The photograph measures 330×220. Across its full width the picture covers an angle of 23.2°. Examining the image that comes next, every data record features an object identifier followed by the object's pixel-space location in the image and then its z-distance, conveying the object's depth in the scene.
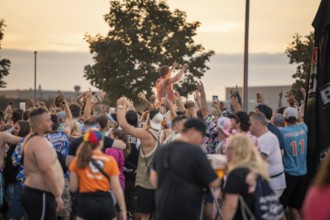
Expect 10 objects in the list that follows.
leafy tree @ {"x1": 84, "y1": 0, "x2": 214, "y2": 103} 49.97
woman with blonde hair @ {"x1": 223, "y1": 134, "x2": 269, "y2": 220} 8.98
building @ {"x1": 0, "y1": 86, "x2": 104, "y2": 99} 120.25
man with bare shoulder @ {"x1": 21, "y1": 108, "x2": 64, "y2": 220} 10.36
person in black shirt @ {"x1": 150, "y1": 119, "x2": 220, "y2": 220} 8.74
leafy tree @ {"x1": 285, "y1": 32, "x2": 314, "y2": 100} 41.22
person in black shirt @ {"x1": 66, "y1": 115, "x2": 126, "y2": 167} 11.95
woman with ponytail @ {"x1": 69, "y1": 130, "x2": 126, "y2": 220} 10.05
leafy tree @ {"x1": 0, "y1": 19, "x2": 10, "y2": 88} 49.75
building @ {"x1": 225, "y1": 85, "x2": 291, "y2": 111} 86.81
